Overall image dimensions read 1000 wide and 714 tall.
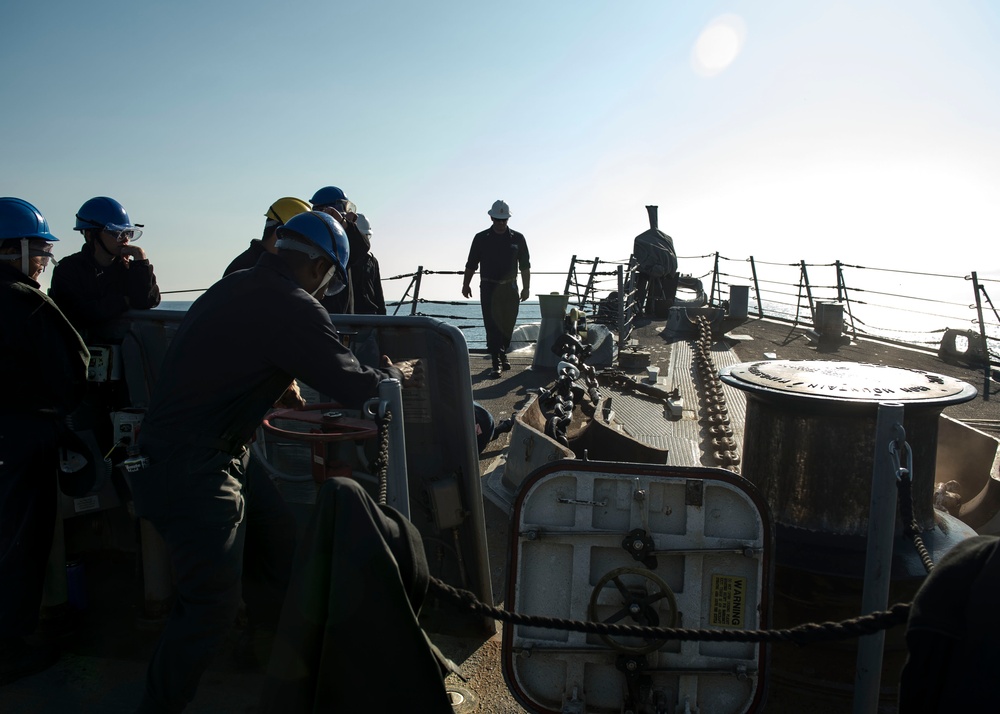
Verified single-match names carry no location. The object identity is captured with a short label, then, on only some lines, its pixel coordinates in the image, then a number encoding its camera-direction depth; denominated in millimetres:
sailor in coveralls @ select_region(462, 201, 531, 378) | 8680
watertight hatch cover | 2523
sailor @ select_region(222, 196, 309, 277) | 4018
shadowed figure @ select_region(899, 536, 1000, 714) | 1426
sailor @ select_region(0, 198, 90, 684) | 2885
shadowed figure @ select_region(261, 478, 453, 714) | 1688
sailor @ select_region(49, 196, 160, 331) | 3418
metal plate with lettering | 3004
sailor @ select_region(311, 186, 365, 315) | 4867
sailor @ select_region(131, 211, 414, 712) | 2420
